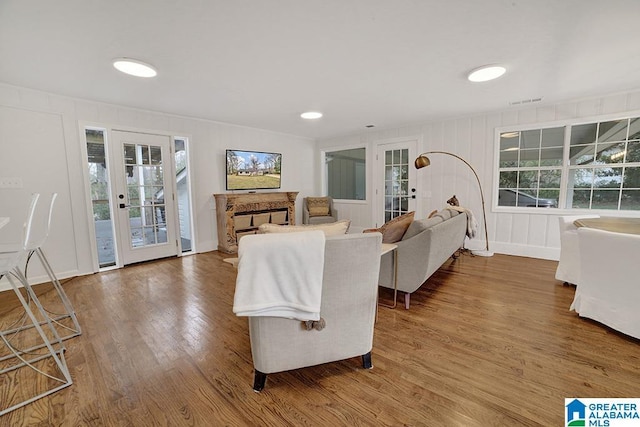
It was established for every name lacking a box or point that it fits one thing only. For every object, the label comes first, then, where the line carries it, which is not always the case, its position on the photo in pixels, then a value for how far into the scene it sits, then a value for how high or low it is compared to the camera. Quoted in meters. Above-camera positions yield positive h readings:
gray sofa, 2.34 -0.61
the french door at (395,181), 5.15 +0.14
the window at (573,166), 3.45 +0.27
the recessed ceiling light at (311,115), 4.09 +1.16
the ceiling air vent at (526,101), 3.56 +1.15
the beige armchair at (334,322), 1.41 -0.73
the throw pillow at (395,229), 2.46 -0.39
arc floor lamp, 4.08 +0.21
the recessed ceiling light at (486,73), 2.54 +1.12
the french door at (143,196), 3.76 -0.06
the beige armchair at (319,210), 5.87 -0.47
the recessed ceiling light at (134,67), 2.34 +1.14
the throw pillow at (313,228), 1.72 -0.26
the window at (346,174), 5.96 +0.35
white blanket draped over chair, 1.27 -0.42
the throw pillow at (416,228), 2.41 -0.37
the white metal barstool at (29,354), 1.45 -1.11
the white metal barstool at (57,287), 1.65 -0.77
